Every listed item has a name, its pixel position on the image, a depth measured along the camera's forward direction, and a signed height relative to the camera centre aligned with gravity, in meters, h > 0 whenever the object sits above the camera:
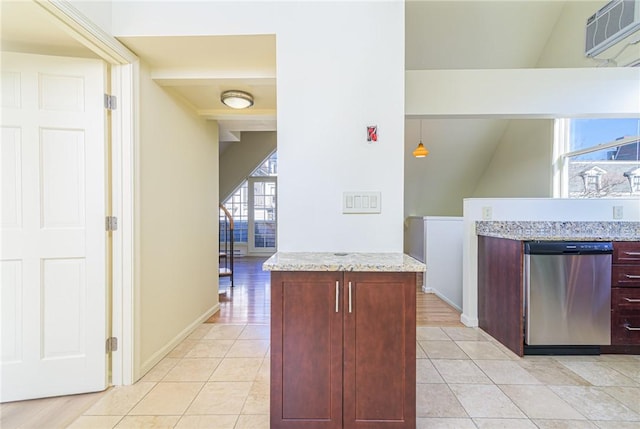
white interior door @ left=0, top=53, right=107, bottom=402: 1.71 -0.10
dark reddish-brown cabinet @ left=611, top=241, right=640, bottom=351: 2.28 -0.62
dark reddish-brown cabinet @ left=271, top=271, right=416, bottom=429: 1.35 -0.63
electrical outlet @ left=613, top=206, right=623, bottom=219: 2.79 +0.00
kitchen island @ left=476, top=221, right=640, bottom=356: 2.28 -0.55
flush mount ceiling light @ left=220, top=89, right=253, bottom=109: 2.42 +0.97
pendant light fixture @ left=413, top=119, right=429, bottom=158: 4.62 +0.97
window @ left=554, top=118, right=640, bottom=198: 3.44 +0.72
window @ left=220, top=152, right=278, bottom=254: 7.72 +0.07
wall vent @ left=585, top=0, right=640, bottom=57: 2.43 +1.72
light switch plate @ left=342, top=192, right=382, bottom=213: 1.72 +0.06
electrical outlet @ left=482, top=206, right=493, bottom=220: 2.88 -0.01
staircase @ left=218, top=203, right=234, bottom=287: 6.67 -0.73
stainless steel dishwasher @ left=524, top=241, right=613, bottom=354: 2.26 -0.63
